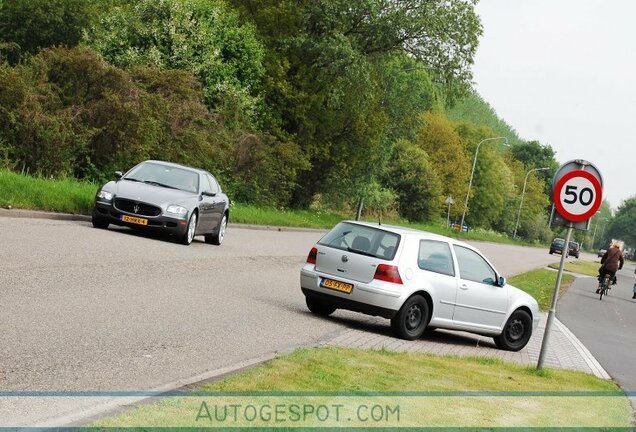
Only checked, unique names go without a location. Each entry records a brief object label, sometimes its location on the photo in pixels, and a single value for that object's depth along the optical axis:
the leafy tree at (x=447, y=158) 103.56
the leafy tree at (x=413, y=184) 88.44
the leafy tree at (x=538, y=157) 160.50
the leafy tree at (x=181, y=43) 41.62
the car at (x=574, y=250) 107.44
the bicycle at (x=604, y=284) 35.41
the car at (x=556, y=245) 93.31
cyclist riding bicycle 35.50
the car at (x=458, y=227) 97.57
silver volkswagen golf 13.73
